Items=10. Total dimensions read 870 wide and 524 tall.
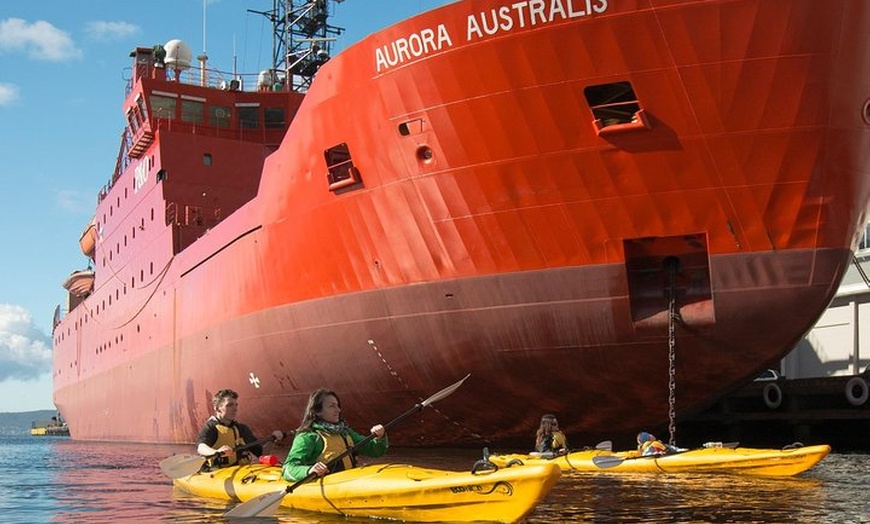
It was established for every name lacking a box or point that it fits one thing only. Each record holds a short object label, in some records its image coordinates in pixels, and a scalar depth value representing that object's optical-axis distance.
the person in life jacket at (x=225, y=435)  10.41
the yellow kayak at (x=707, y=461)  10.91
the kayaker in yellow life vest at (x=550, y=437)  12.55
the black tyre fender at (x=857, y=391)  15.26
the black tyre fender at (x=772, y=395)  17.08
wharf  15.89
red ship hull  11.86
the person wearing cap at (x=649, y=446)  11.88
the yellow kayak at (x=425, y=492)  7.15
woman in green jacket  8.47
